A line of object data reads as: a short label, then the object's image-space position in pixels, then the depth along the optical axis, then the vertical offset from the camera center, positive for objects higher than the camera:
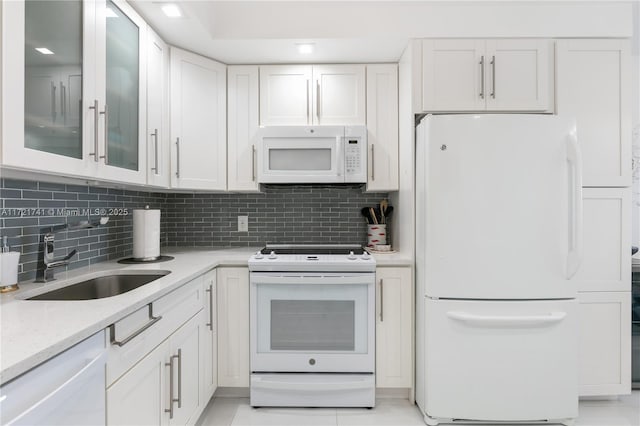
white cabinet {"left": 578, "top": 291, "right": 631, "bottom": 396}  2.04 -0.76
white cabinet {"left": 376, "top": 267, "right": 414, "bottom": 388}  2.08 -0.68
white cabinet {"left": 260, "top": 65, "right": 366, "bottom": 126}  2.40 +0.82
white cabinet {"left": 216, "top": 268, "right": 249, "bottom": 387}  2.10 -0.69
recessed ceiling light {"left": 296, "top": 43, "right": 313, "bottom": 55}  2.16 +1.04
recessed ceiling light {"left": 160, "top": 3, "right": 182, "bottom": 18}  1.75 +1.04
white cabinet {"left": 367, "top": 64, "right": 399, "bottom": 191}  2.39 +0.61
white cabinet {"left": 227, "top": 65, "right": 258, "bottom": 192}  2.42 +0.60
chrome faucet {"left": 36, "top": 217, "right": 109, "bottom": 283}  1.48 -0.19
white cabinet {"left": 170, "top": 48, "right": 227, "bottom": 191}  2.18 +0.59
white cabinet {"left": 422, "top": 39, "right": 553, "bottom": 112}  2.04 +0.82
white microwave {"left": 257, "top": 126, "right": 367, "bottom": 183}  2.31 +0.39
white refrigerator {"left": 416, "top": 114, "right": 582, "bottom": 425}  1.79 -0.27
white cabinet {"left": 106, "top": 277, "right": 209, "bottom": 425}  1.07 -0.57
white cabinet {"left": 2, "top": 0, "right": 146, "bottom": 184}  1.03 +0.45
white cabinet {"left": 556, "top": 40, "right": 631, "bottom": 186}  2.04 +0.68
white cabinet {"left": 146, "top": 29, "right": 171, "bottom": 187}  1.93 +0.58
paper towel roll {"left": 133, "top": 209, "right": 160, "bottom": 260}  2.02 -0.13
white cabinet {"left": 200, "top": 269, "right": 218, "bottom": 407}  1.88 -0.74
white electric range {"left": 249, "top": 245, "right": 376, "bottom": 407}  2.03 -0.71
